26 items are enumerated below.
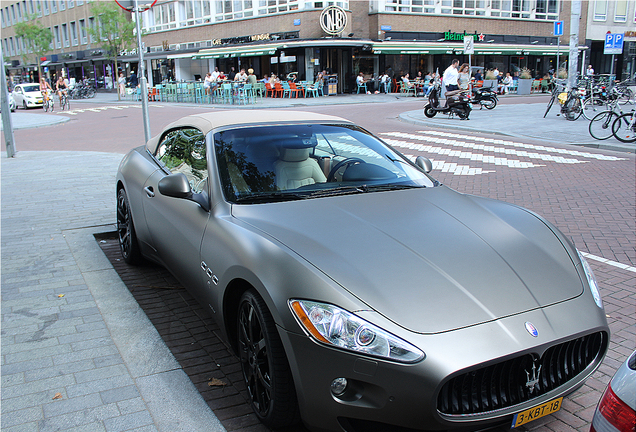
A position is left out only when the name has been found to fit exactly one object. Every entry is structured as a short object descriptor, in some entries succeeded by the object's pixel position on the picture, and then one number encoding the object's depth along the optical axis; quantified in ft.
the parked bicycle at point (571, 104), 57.52
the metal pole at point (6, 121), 40.52
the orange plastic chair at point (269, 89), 111.45
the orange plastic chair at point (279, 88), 110.83
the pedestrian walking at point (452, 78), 61.82
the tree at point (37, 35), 203.10
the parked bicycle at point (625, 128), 41.29
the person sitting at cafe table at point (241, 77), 102.38
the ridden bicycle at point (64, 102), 103.22
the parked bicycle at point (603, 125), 43.24
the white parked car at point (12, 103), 112.02
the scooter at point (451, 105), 61.98
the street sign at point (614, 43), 67.92
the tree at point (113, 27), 144.56
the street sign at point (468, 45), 75.75
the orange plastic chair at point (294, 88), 109.19
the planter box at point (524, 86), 121.03
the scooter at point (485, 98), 76.59
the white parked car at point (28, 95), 114.84
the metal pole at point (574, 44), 65.98
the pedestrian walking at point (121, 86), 134.51
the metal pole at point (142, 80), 29.38
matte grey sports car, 7.18
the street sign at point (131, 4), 30.81
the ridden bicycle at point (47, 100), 102.38
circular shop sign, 120.06
